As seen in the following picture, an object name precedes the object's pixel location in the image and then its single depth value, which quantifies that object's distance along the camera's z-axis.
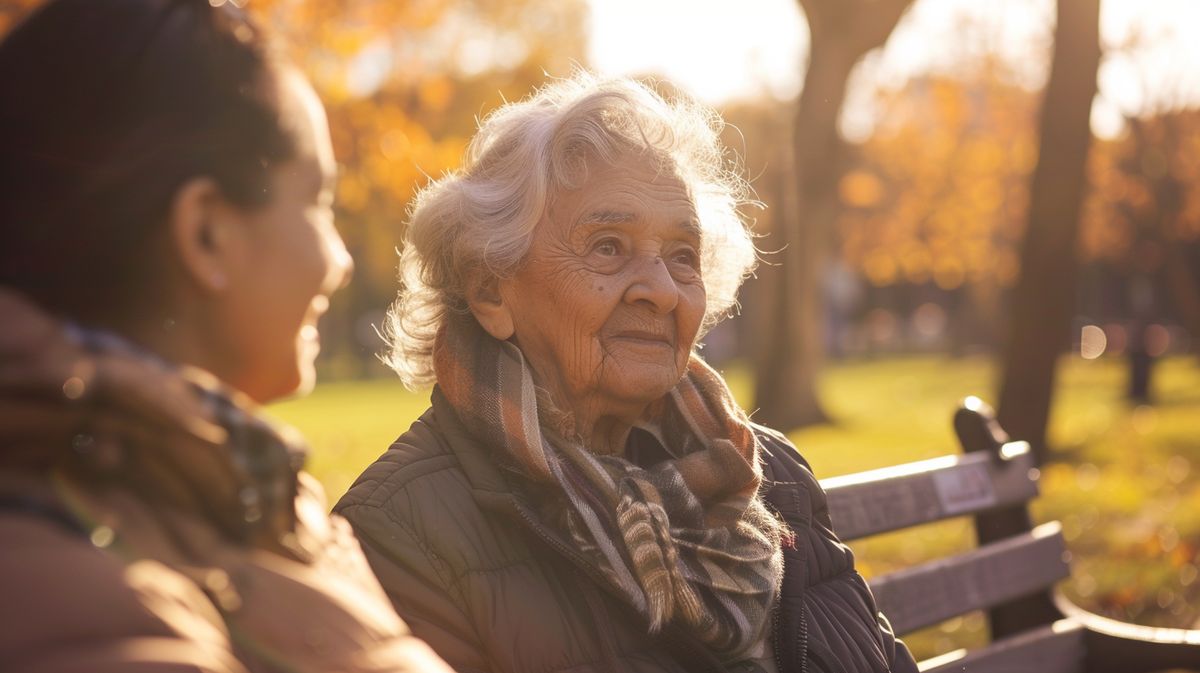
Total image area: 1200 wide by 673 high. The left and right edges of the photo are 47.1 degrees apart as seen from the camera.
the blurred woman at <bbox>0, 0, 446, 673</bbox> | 1.27
